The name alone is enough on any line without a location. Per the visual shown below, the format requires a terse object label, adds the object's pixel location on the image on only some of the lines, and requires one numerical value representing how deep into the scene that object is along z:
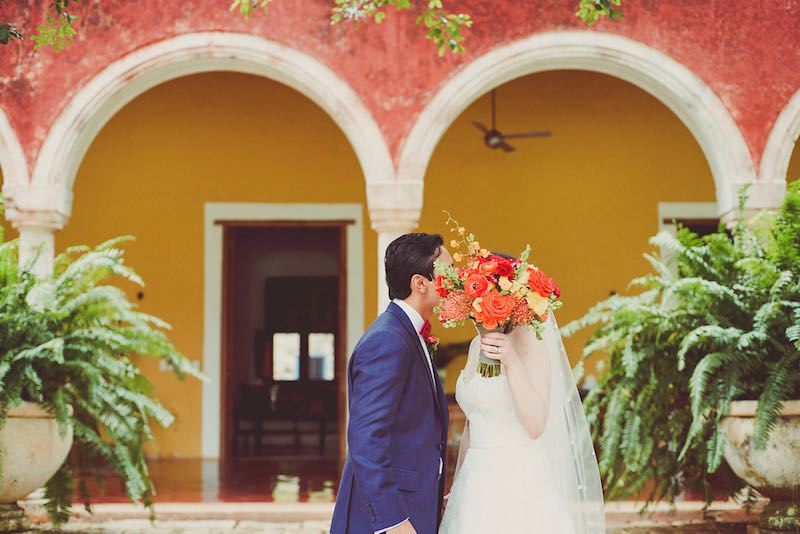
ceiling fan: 9.12
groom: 2.65
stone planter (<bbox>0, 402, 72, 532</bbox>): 5.10
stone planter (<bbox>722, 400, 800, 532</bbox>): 4.97
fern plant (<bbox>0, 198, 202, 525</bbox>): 5.17
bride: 2.93
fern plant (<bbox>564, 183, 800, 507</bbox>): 4.95
